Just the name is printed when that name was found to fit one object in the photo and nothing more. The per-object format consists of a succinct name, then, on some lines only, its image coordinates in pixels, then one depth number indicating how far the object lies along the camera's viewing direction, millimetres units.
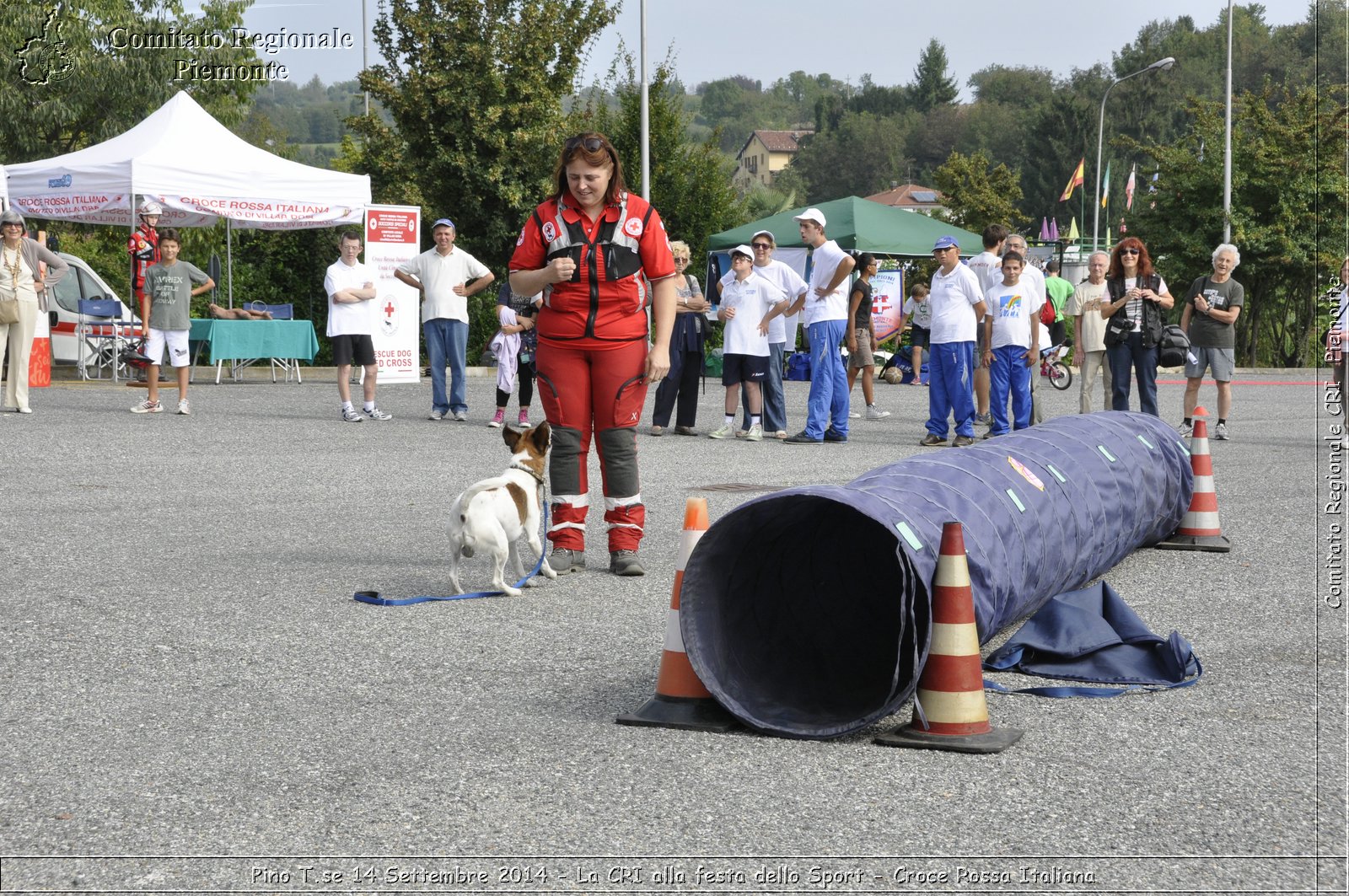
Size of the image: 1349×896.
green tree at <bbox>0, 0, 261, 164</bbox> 32406
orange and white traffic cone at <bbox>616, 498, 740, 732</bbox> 4551
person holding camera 13141
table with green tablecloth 21500
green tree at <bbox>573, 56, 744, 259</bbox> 33156
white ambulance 22125
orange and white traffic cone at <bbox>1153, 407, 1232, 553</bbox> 8047
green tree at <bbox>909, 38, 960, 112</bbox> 154375
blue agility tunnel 4531
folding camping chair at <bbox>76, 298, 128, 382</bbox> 21391
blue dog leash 6371
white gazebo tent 19219
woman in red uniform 6691
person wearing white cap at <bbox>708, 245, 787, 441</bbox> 13891
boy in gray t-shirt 14969
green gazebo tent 24781
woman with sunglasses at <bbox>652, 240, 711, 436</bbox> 14141
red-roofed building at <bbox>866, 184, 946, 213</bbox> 125588
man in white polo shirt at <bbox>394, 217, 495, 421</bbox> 15023
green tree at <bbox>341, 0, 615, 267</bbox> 27219
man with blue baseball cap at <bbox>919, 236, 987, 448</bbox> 13328
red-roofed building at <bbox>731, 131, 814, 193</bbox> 178375
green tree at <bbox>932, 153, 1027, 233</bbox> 53000
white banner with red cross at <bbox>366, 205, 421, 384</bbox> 19875
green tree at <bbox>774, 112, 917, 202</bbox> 142875
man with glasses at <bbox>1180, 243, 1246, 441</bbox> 13734
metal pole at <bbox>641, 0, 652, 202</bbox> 28781
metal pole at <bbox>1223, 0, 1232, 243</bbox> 30234
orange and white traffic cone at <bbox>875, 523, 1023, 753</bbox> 4305
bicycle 24375
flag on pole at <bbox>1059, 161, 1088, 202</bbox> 56316
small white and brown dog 6352
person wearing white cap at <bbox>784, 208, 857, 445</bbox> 13539
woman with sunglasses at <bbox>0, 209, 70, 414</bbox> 14859
